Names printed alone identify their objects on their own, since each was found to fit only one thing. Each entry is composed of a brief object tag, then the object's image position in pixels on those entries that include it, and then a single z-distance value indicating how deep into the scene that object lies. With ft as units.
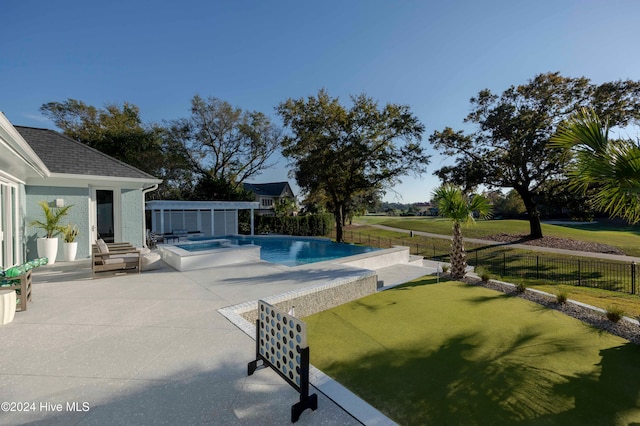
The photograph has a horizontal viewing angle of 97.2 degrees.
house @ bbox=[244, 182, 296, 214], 128.06
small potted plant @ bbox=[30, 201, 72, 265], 28.17
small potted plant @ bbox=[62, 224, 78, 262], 29.99
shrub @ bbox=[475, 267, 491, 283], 29.97
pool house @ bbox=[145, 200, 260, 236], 63.77
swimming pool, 45.81
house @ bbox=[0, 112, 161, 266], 24.04
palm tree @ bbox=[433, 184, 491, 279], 31.91
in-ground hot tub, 27.71
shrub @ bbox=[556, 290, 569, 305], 23.46
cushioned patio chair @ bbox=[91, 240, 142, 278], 23.67
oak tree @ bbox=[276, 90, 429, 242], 66.54
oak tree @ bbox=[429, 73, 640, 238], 54.49
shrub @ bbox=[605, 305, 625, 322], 19.71
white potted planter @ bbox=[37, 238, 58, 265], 28.09
